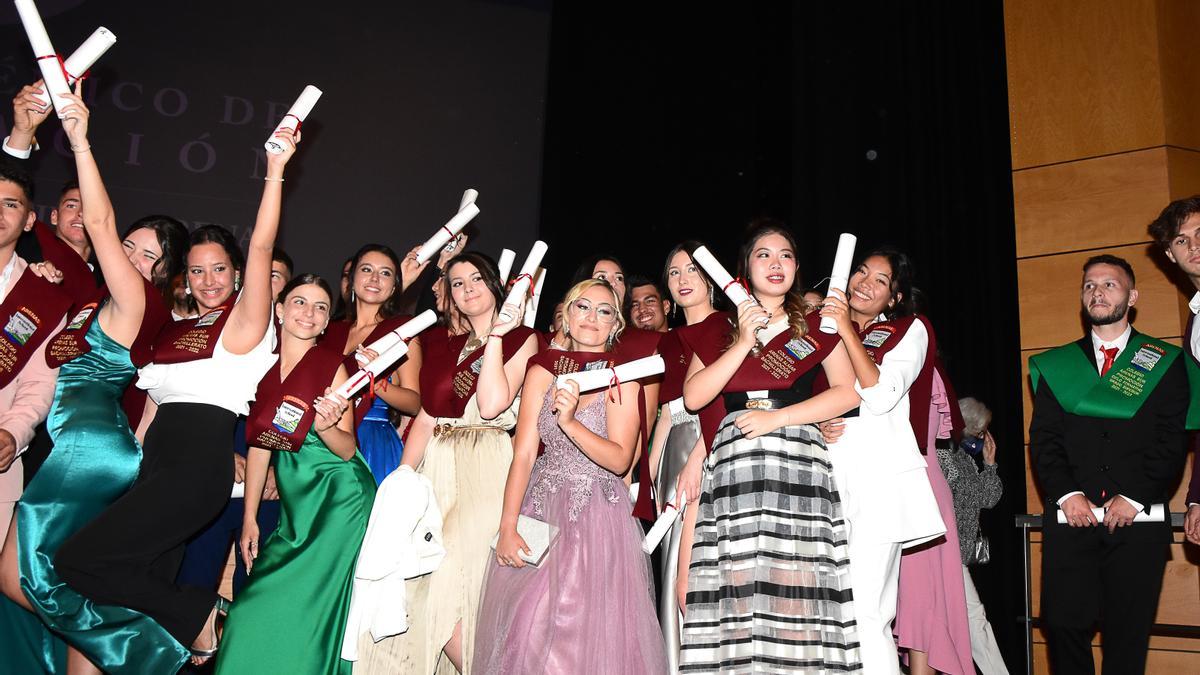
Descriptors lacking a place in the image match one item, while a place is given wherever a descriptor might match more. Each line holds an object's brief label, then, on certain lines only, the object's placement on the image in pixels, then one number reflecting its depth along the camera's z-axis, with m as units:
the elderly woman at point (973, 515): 4.36
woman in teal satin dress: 2.87
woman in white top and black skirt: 2.84
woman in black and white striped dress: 2.74
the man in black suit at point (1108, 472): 3.43
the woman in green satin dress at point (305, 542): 3.05
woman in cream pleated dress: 3.23
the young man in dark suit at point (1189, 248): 3.43
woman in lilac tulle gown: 2.81
